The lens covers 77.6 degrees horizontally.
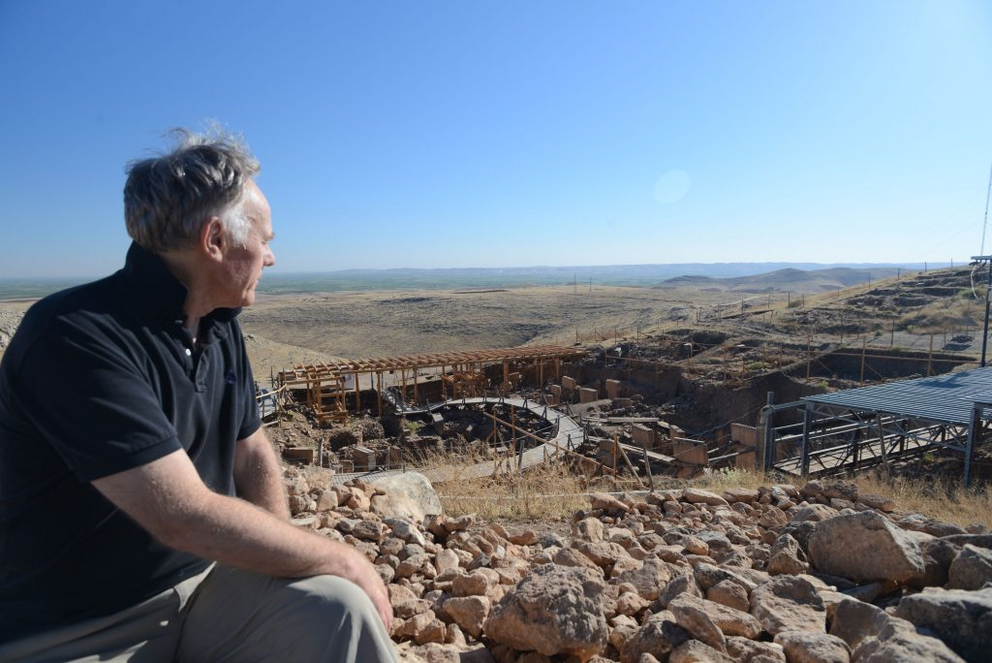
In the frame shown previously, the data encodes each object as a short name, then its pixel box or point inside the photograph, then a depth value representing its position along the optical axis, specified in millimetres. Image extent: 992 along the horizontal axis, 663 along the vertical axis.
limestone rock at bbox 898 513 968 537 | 4020
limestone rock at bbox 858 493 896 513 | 5337
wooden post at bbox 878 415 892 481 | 8778
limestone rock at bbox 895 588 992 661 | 1987
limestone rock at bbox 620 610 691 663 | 2285
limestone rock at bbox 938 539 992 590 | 2654
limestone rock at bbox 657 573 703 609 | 2705
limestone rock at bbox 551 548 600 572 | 3279
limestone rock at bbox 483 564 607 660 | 2229
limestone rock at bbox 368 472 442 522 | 4855
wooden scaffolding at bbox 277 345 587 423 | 22375
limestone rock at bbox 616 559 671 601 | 2926
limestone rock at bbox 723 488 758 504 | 5777
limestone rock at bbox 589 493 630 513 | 5238
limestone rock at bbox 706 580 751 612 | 2705
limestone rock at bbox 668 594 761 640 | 2379
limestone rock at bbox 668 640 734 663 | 2162
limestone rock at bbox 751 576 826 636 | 2473
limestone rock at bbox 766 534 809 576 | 3295
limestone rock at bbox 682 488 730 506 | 5598
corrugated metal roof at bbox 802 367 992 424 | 10338
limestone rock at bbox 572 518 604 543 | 4180
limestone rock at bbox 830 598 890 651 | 2316
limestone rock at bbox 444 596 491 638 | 2625
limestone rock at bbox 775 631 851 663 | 2103
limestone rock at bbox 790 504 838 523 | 4207
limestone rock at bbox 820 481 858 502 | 5676
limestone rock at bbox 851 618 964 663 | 1746
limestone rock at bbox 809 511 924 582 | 3020
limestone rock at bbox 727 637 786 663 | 2145
